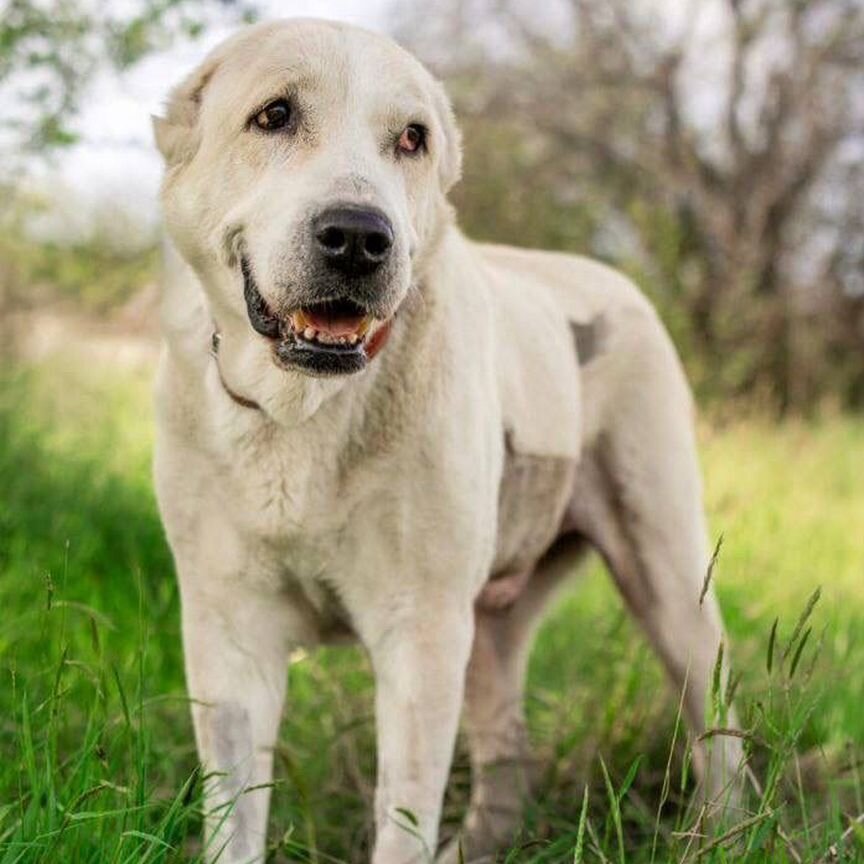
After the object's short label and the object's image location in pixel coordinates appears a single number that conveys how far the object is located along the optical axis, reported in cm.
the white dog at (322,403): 255
